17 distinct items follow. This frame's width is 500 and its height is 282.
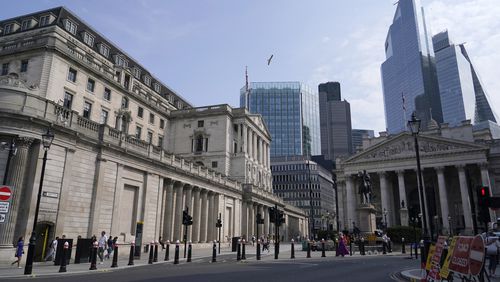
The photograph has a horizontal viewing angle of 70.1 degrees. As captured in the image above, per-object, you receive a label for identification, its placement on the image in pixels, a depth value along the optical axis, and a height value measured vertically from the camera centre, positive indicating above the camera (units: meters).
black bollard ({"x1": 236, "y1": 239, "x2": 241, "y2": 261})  25.57 -1.80
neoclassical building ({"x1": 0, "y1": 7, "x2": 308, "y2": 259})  22.72 +7.20
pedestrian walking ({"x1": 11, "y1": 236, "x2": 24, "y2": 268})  19.81 -1.26
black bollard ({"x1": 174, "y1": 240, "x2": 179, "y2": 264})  22.10 -1.65
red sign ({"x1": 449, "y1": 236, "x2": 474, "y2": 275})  9.08 -0.61
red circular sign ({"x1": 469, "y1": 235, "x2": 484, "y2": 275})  8.36 -0.53
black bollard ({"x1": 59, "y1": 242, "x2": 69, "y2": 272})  17.00 -1.55
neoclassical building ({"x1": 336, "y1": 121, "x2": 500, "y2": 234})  62.59 +11.19
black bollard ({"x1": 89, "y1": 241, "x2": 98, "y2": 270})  18.39 -1.67
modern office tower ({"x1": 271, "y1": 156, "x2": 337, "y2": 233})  123.94 +16.06
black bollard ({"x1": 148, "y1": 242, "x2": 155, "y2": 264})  22.39 -1.67
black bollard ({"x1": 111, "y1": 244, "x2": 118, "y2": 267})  19.87 -1.71
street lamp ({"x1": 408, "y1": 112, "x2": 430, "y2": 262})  16.35 +5.07
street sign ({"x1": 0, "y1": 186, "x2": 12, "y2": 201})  12.87 +1.22
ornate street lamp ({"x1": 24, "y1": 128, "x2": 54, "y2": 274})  15.77 -0.64
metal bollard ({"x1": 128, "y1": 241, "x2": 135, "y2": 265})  21.25 -1.79
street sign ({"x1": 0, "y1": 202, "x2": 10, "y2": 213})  12.78 +0.73
